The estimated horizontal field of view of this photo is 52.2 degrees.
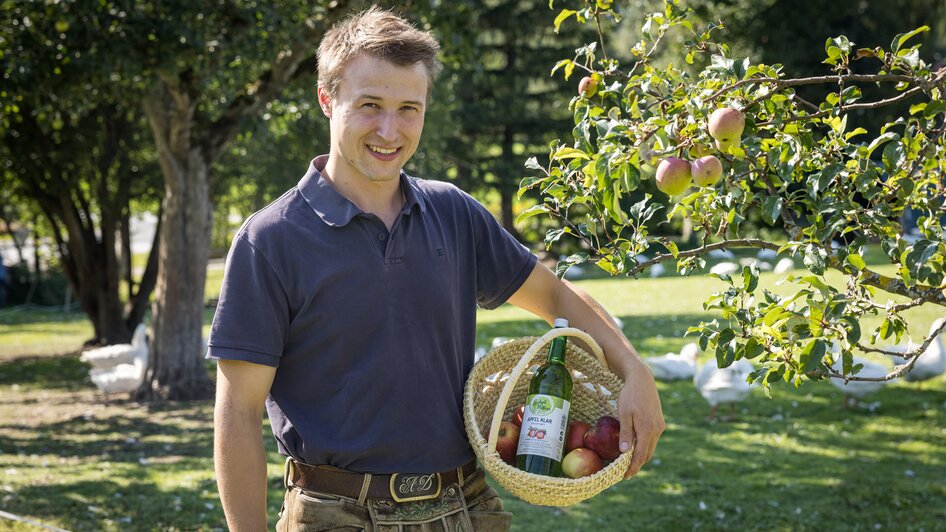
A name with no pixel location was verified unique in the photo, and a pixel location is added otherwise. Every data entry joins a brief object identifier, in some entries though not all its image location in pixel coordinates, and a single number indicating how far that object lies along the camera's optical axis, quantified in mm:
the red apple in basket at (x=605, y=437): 2479
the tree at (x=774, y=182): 2293
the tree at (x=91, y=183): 12445
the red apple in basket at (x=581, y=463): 2439
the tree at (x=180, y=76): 7488
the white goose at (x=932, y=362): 8461
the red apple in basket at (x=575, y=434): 2592
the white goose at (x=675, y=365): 9766
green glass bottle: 2457
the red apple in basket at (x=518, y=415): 2664
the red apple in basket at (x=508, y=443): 2564
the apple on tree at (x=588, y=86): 2785
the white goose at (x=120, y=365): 9938
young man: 2262
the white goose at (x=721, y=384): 7949
